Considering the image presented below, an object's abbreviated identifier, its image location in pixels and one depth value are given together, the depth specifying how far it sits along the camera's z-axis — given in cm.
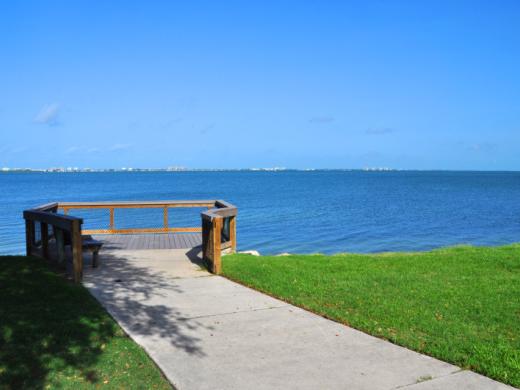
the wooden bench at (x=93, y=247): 964
